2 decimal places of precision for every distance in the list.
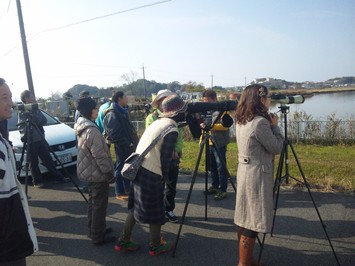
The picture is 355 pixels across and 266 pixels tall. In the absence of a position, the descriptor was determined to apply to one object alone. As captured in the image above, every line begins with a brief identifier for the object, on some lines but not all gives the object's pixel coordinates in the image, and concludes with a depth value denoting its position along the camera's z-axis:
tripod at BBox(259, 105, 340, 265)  3.24
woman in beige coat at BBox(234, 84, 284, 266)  2.59
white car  6.24
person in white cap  4.07
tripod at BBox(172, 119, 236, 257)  3.51
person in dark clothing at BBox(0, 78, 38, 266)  1.81
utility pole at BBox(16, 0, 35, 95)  10.09
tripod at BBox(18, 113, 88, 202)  4.36
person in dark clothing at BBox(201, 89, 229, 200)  4.65
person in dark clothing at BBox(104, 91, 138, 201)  4.68
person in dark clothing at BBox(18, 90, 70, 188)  5.55
